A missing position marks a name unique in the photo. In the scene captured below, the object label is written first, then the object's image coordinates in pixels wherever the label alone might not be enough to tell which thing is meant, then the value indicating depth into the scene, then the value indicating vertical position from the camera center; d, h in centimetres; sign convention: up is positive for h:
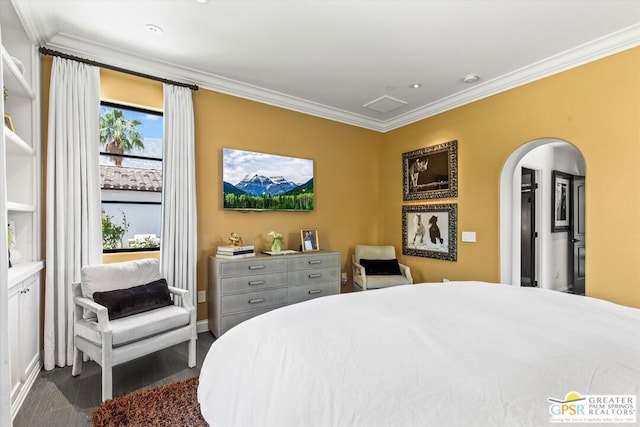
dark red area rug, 193 -127
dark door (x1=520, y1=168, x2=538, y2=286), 488 -25
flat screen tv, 367 +38
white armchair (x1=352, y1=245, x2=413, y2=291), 400 -76
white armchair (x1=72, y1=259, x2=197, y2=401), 219 -81
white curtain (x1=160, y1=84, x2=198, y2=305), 317 +19
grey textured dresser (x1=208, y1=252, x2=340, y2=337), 318 -78
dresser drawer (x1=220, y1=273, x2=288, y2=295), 320 -74
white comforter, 91 -52
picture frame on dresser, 401 -36
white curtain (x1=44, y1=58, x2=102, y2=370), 264 +15
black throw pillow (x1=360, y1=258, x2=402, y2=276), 424 -74
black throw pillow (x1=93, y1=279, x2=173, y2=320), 240 -68
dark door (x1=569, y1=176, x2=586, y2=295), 534 -50
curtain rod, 266 +134
